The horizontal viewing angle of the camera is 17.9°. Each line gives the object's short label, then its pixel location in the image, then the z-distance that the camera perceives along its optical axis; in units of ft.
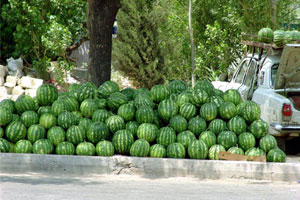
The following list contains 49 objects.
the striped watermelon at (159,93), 54.08
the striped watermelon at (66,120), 50.83
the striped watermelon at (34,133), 49.75
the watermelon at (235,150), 48.11
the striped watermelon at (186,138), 49.14
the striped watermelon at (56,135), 49.55
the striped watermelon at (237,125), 49.98
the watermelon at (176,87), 56.08
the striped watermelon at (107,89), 54.80
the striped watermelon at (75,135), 49.67
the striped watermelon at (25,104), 52.90
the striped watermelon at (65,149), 48.60
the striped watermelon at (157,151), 48.23
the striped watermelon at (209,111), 50.70
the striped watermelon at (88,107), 52.16
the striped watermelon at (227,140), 48.80
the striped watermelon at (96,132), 49.37
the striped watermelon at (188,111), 51.29
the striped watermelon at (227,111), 50.68
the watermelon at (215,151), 47.88
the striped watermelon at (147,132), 49.42
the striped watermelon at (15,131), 49.78
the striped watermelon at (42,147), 48.60
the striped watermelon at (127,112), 51.24
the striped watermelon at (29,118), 50.98
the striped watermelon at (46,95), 53.57
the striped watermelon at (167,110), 51.29
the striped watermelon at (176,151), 48.16
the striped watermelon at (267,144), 48.93
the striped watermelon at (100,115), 51.37
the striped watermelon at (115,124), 50.30
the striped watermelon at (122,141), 49.01
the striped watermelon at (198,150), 47.88
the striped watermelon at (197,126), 50.08
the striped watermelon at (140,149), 48.11
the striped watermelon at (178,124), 50.19
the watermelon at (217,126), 50.16
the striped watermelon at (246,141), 48.93
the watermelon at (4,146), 48.96
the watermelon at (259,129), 49.62
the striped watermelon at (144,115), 50.70
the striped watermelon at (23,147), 48.98
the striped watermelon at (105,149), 48.48
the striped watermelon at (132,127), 50.44
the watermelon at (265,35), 70.95
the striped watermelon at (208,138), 48.98
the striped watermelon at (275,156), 48.16
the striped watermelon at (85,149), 48.62
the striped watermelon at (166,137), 49.52
